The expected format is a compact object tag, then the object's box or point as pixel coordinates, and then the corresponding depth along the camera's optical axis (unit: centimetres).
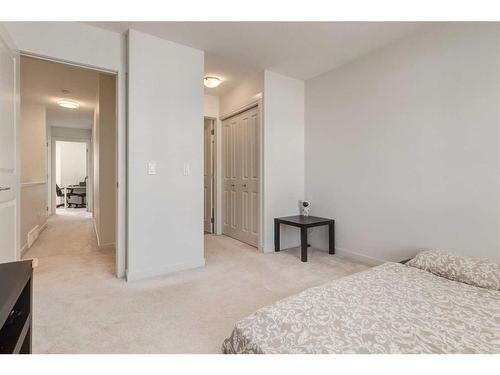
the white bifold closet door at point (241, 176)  360
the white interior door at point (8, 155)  173
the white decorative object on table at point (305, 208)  345
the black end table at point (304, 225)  296
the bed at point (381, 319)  102
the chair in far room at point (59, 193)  900
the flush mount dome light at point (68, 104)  477
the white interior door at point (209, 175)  448
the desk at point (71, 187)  862
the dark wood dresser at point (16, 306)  78
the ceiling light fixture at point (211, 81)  343
